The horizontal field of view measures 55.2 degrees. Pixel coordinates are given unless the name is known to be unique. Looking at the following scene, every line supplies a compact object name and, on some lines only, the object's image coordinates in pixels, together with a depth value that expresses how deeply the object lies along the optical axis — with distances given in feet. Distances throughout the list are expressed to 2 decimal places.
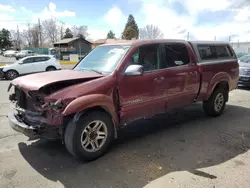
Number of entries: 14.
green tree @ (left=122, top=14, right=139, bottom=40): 195.72
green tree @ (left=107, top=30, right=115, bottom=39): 288.71
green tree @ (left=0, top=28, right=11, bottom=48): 249.34
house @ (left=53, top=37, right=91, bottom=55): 191.72
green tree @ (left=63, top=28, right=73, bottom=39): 261.44
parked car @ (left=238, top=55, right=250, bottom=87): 34.87
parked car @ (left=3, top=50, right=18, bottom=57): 179.83
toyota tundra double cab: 11.53
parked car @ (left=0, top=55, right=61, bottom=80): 51.21
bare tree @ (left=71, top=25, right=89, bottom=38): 274.98
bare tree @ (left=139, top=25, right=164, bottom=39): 192.79
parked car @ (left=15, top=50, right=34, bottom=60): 142.51
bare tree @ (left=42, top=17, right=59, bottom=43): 252.26
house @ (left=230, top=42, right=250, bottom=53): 119.44
